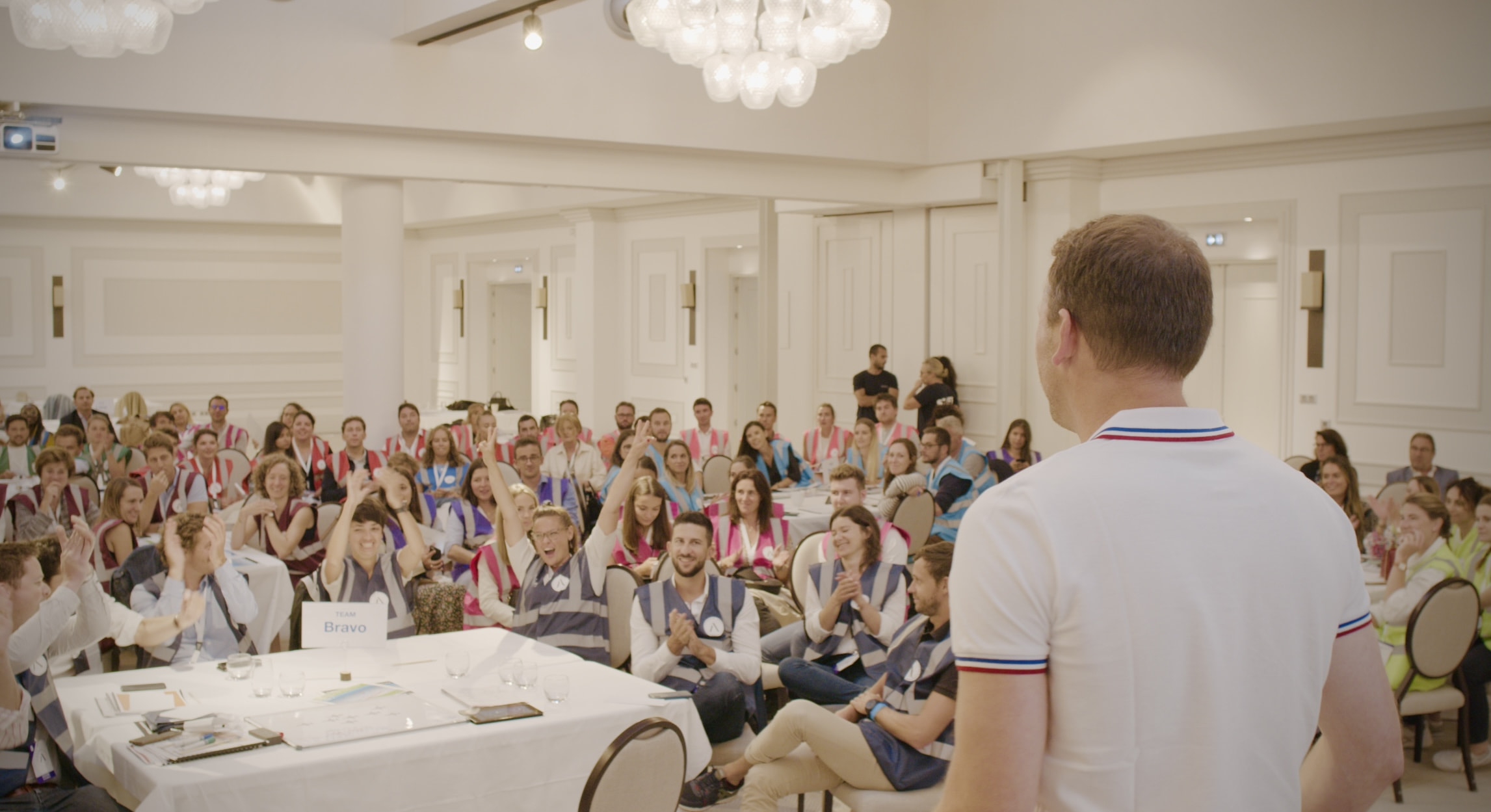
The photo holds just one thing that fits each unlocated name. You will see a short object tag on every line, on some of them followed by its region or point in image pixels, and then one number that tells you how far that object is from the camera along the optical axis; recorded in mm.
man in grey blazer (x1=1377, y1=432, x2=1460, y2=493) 8086
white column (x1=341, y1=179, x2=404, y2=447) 9836
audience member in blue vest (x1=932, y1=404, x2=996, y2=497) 8492
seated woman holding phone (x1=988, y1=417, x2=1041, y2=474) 9250
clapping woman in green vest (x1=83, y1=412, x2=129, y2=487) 9055
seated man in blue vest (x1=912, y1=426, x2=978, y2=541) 7738
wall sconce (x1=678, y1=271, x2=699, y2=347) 15781
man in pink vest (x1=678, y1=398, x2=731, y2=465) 10781
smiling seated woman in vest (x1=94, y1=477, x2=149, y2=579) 5965
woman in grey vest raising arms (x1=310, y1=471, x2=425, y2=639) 5016
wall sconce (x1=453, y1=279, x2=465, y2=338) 19938
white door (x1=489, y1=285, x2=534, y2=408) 19922
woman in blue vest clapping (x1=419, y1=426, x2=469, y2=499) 8609
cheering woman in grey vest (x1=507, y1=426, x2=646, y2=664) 5012
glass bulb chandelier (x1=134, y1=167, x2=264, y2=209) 13515
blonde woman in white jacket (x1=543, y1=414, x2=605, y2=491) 10078
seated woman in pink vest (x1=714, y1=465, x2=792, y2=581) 6637
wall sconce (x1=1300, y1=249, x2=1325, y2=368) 10031
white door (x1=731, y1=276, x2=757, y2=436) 16000
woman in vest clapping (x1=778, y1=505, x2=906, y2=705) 4785
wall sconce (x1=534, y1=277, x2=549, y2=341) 18109
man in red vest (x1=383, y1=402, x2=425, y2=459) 9656
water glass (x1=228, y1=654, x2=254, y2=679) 4105
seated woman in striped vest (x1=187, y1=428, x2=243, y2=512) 8664
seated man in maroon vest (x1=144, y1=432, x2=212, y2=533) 7062
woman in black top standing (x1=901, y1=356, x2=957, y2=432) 11883
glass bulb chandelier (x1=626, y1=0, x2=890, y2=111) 6434
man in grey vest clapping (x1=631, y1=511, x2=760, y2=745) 4504
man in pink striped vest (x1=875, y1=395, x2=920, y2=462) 9961
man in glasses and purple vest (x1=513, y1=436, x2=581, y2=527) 7883
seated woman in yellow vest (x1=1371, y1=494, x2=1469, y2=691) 5160
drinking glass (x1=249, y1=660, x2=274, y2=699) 3943
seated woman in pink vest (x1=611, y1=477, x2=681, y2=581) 6453
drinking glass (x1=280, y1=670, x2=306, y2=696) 3936
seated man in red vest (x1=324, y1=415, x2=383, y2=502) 8664
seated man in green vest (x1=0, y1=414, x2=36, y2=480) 9148
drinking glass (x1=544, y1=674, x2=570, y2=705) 3904
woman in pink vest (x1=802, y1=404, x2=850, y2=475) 10352
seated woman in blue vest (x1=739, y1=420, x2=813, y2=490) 9250
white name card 4336
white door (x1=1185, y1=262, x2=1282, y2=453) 11156
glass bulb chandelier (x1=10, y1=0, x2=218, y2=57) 5191
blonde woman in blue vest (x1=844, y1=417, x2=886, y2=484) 9453
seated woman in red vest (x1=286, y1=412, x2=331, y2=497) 9164
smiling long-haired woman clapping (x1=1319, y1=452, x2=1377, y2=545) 6871
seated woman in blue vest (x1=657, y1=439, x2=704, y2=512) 8129
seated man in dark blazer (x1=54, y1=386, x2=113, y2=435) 11383
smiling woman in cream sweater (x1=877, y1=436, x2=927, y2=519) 7559
